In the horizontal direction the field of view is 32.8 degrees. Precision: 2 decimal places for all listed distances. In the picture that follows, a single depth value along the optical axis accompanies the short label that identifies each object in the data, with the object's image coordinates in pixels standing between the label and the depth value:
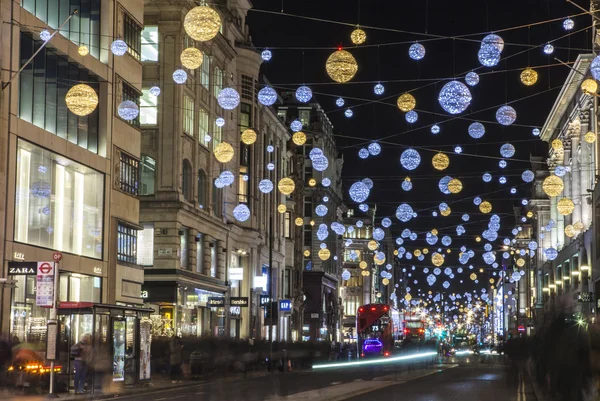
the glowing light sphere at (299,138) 37.32
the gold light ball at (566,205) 46.50
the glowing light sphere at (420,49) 25.55
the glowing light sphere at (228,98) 32.84
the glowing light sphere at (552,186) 43.22
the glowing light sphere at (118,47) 28.84
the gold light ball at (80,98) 28.33
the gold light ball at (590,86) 33.66
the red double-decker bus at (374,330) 63.41
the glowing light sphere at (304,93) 31.84
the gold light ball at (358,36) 24.42
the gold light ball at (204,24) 24.44
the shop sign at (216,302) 53.84
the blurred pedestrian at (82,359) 28.80
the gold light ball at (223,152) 40.47
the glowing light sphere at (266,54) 32.12
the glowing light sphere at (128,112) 32.75
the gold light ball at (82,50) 32.44
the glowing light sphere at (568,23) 28.89
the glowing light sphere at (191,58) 29.34
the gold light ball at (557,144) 43.12
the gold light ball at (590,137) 44.09
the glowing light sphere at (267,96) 35.25
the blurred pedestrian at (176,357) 39.44
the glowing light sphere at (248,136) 42.16
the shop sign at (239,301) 54.00
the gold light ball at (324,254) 69.31
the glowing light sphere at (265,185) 48.30
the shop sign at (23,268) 32.12
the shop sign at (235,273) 61.06
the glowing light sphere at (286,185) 45.34
